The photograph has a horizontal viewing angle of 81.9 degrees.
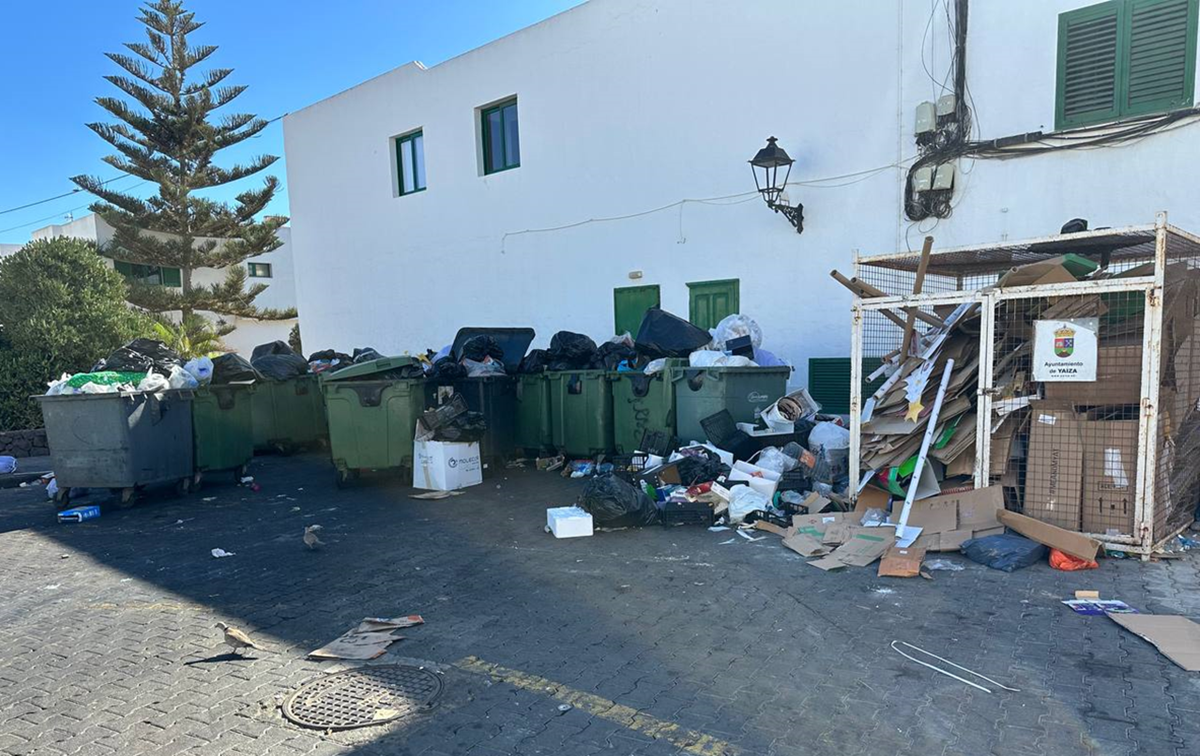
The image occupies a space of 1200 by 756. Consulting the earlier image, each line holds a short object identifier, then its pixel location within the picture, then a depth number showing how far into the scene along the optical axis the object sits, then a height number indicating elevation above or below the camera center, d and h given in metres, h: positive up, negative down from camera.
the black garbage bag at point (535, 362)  8.69 -0.38
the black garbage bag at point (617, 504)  5.58 -1.42
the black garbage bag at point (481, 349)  8.53 -0.19
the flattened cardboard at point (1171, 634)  3.12 -1.55
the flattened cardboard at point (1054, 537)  4.34 -1.42
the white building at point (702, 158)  6.84 +2.32
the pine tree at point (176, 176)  19.72 +4.97
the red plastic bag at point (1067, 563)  4.34 -1.55
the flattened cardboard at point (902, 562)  4.36 -1.55
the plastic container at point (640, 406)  7.30 -0.83
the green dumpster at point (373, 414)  7.40 -0.82
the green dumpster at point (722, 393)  6.93 -0.68
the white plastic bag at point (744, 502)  5.69 -1.46
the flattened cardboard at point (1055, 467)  4.71 -1.03
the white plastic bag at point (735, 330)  7.56 -0.04
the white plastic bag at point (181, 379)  7.34 -0.40
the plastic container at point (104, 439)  6.70 -0.92
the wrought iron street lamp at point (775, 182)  8.23 +1.81
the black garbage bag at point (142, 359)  7.51 -0.17
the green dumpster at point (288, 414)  10.19 -1.12
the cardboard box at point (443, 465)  7.36 -1.40
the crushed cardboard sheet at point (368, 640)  3.45 -1.58
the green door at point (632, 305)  10.33 +0.38
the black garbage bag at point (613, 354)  8.06 -0.28
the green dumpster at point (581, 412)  7.95 -0.95
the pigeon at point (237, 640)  3.59 -1.56
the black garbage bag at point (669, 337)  7.77 -0.10
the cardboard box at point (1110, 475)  4.56 -1.06
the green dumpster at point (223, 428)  7.73 -0.99
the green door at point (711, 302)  9.41 +0.36
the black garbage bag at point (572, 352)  8.41 -0.25
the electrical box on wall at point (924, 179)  7.57 +1.56
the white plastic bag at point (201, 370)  8.05 -0.32
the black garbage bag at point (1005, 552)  4.38 -1.51
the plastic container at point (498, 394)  8.13 -0.73
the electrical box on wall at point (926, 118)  7.52 +2.20
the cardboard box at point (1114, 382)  4.57 -0.44
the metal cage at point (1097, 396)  4.47 -0.56
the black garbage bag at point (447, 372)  7.84 -0.43
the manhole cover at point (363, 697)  2.87 -1.58
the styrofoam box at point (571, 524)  5.48 -1.53
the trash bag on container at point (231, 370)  8.22 -0.35
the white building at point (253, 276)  23.03 +2.38
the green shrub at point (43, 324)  10.59 +0.35
